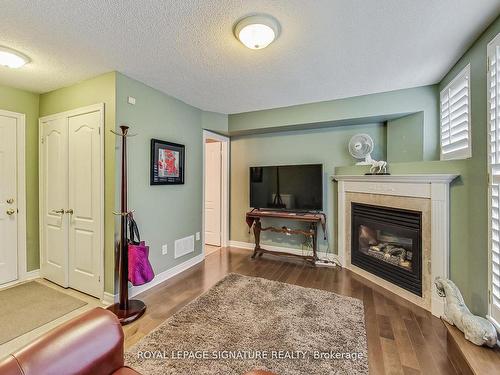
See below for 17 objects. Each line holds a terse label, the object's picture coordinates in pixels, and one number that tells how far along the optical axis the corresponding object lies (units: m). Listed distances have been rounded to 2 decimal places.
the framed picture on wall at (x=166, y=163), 2.84
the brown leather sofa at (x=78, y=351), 0.83
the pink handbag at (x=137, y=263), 2.27
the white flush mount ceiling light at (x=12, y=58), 2.02
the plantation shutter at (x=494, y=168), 1.61
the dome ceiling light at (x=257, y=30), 1.65
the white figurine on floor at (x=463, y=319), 1.57
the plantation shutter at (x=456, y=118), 2.09
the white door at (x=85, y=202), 2.52
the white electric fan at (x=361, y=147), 3.27
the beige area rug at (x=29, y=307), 2.07
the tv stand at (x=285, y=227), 3.51
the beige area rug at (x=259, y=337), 1.62
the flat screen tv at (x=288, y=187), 3.61
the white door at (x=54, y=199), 2.80
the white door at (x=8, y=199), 2.82
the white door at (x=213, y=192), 4.55
